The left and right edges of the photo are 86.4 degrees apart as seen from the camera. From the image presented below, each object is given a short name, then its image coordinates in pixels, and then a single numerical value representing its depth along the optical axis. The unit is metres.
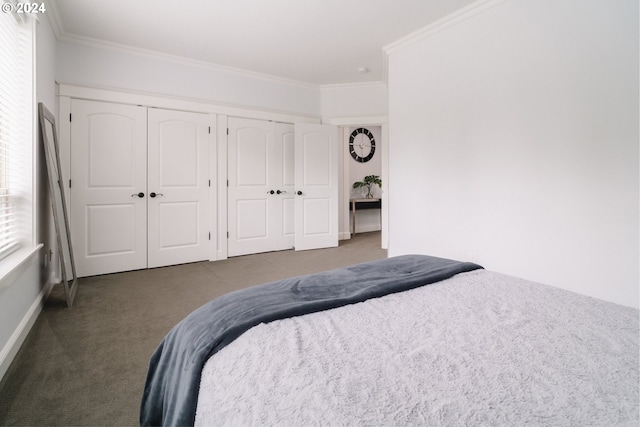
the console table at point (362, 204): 6.52
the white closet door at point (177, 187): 3.96
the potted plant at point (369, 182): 6.95
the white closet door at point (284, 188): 4.93
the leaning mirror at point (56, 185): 2.69
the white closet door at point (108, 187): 3.55
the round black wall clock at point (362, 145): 6.95
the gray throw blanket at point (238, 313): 0.93
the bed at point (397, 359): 0.66
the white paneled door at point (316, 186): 5.01
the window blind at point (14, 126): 2.07
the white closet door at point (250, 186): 4.53
